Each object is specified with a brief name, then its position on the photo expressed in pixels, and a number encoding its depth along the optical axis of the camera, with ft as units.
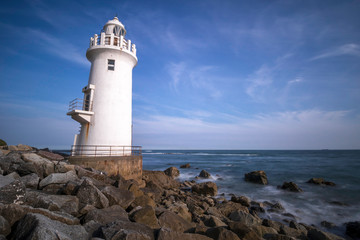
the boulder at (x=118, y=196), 16.70
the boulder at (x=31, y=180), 16.57
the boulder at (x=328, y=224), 28.25
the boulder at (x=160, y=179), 47.20
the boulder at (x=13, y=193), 11.57
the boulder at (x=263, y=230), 18.44
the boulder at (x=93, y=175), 23.06
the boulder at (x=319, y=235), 20.07
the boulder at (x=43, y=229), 8.27
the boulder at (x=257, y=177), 60.52
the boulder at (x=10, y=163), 19.06
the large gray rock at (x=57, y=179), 17.24
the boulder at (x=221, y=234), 12.62
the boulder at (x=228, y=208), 28.90
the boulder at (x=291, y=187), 49.93
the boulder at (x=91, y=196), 15.07
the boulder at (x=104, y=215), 12.44
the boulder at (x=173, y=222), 15.02
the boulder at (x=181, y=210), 23.26
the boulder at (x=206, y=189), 43.55
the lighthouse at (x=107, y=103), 36.91
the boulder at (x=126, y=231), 9.95
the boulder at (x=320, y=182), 58.39
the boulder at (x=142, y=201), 18.55
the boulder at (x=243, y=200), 35.52
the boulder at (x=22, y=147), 43.05
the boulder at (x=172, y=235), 10.98
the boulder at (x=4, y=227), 9.16
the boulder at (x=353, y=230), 25.23
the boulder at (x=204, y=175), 71.51
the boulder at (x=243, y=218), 23.91
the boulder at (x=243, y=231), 14.35
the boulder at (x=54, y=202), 12.20
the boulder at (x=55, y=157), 28.85
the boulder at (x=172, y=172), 73.51
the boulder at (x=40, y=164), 20.59
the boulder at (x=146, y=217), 14.23
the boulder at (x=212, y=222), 19.72
